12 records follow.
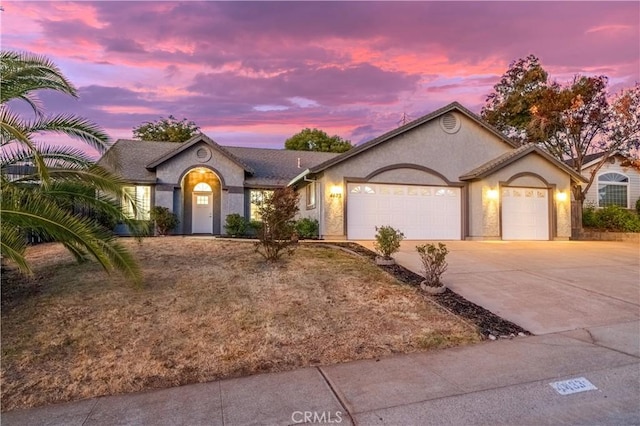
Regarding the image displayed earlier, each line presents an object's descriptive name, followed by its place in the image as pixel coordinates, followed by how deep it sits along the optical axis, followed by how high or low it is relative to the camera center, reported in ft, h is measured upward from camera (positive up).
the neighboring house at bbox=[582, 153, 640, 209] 80.64 +6.36
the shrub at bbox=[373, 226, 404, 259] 34.27 -2.12
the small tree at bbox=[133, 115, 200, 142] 116.37 +25.34
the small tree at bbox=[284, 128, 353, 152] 129.18 +23.90
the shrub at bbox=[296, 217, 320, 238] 52.75 -1.46
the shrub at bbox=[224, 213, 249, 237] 59.31 -1.28
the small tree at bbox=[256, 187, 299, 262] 32.53 -0.40
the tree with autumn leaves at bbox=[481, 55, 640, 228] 71.51 +17.48
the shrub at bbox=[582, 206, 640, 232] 66.01 -0.64
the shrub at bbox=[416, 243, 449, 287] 27.86 -3.17
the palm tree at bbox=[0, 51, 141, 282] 19.33 +2.20
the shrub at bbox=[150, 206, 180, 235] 59.58 -0.24
